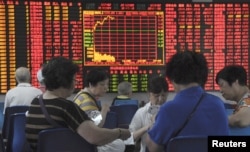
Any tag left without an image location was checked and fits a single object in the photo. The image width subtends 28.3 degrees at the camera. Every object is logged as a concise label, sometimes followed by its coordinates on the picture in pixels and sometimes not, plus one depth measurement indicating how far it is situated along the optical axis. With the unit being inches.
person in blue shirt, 87.8
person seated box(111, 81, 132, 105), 255.1
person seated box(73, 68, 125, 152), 135.5
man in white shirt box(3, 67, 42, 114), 214.9
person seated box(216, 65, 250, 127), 129.1
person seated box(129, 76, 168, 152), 130.1
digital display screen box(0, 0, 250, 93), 259.1
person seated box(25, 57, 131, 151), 97.7
